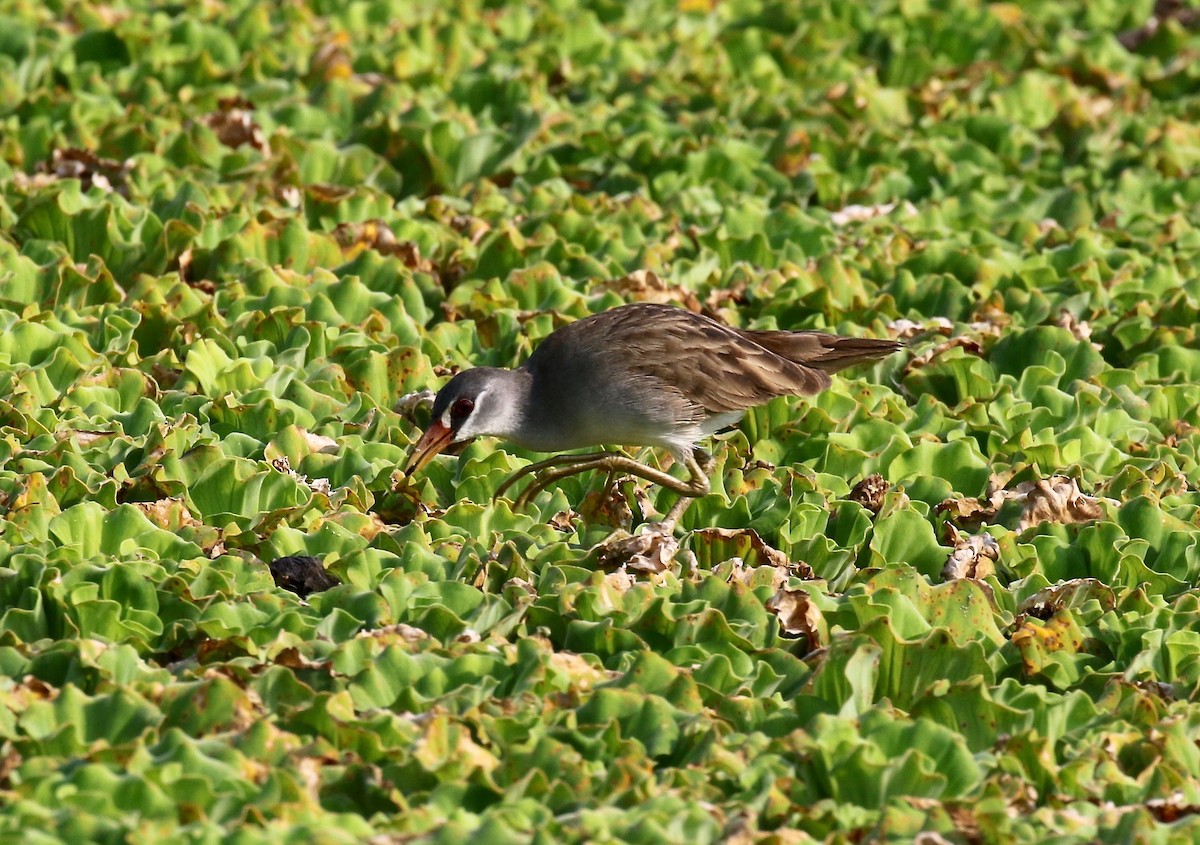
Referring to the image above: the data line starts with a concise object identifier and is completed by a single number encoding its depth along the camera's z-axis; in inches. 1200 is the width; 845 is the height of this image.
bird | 547.2
